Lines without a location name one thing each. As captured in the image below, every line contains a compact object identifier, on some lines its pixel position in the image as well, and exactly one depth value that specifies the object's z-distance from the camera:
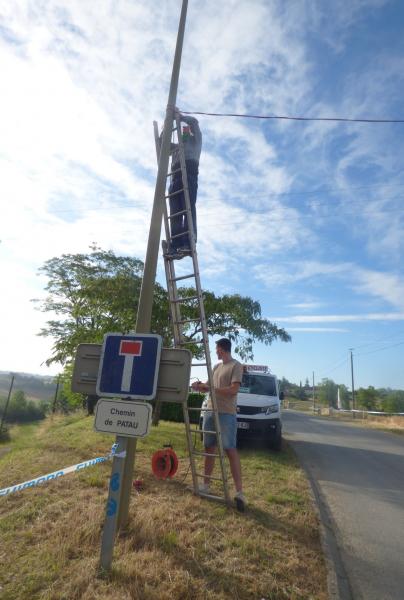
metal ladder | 4.53
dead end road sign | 2.85
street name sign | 2.77
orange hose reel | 4.69
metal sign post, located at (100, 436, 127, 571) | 2.77
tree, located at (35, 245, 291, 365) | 12.29
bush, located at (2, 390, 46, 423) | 45.25
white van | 9.14
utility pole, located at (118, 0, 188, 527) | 3.71
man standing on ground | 4.68
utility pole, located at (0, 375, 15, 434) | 22.65
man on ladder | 4.95
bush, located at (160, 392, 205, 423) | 17.41
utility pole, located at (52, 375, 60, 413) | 28.91
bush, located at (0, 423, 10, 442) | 23.25
